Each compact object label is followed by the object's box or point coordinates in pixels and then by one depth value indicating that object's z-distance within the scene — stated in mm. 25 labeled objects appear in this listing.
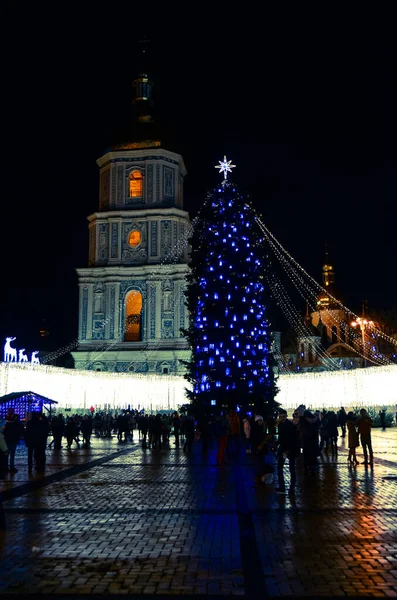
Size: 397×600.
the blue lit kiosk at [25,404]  28234
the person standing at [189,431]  24000
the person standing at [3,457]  10039
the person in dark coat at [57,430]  25703
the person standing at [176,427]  27344
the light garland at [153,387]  34812
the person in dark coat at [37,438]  17114
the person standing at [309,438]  15234
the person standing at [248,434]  23969
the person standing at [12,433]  18031
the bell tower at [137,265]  56344
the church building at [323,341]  86625
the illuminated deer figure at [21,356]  36684
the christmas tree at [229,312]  30469
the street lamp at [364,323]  61625
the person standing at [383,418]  37125
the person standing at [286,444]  13127
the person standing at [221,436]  18922
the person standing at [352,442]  17578
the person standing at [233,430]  24359
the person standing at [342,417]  29078
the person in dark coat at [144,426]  26316
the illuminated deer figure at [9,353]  34534
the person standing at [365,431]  17470
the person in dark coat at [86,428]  27567
